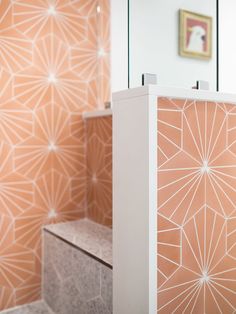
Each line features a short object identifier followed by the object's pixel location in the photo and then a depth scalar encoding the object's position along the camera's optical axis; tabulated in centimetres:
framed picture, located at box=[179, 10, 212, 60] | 131
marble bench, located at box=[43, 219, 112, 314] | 122
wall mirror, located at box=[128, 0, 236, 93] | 116
